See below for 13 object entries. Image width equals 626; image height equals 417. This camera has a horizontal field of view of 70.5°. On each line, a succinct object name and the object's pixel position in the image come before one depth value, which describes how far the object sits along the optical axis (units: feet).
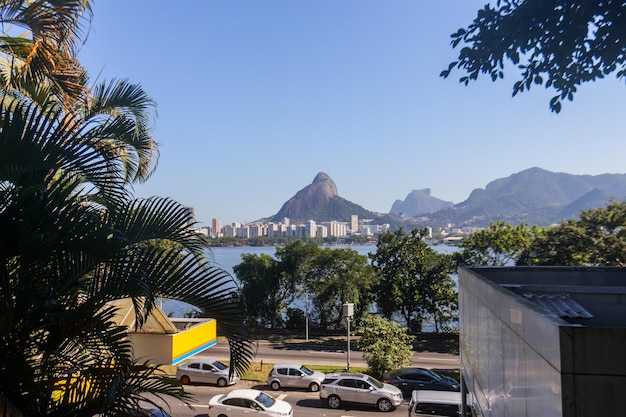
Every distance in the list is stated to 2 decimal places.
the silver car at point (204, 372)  57.67
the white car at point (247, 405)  41.45
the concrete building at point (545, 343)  7.45
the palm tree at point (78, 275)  8.00
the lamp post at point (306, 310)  100.48
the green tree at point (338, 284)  99.30
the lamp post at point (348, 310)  67.56
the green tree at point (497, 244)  83.71
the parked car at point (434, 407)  37.11
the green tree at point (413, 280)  93.35
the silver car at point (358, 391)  47.01
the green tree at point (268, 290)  108.17
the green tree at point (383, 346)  60.44
